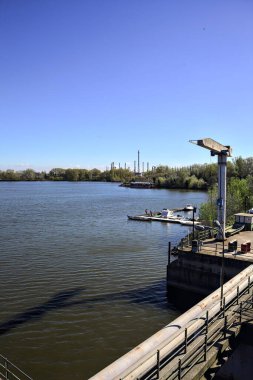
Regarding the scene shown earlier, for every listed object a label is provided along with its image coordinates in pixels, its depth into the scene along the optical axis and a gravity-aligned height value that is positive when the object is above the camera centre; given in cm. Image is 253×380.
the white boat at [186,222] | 6141 -684
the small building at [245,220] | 3434 -361
